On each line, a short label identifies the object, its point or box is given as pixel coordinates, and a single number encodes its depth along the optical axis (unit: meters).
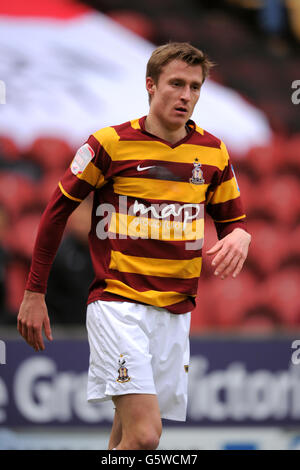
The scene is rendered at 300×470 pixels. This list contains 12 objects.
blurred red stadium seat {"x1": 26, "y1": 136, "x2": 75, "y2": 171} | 10.73
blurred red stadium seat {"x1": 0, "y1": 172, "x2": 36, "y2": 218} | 10.47
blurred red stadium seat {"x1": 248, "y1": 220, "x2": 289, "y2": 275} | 11.17
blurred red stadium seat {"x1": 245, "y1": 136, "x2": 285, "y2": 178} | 11.32
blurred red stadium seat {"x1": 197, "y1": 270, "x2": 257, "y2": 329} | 10.80
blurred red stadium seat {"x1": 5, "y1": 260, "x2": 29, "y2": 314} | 10.14
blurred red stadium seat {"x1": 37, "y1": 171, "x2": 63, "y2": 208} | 10.65
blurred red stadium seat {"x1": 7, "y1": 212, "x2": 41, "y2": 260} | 10.23
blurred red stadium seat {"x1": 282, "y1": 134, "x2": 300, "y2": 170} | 11.44
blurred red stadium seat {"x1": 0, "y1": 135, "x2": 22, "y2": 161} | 10.70
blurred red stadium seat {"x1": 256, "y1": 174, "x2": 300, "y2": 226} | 11.27
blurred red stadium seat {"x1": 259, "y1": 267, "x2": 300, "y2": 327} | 11.01
